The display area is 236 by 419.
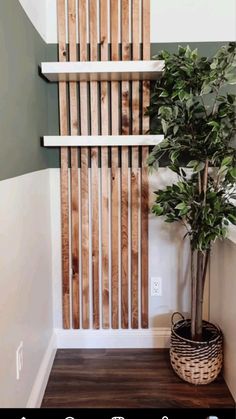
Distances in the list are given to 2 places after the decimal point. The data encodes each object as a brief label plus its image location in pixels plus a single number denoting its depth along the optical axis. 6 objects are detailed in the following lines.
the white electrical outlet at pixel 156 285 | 2.46
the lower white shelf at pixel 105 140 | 2.22
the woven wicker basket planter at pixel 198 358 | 2.05
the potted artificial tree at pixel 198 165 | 1.85
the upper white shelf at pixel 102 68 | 2.09
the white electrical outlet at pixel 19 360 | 1.60
